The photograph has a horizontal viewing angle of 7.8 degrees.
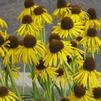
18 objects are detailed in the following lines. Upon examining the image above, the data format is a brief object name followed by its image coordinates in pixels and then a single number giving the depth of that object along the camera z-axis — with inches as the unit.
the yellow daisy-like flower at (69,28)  48.7
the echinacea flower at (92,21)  52.8
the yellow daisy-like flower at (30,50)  45.4
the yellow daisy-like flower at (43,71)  46.9
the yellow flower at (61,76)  51.7
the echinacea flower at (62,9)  53.1
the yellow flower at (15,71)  51.7
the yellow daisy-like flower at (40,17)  51.7
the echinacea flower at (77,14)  52.2
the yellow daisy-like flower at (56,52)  44.9
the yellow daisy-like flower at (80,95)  45.3
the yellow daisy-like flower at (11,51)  46.1
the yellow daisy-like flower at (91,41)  49.8
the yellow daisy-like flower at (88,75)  45.4
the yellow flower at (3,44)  45.8
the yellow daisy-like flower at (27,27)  50.2
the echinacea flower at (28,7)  53.7
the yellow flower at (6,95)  45.4
